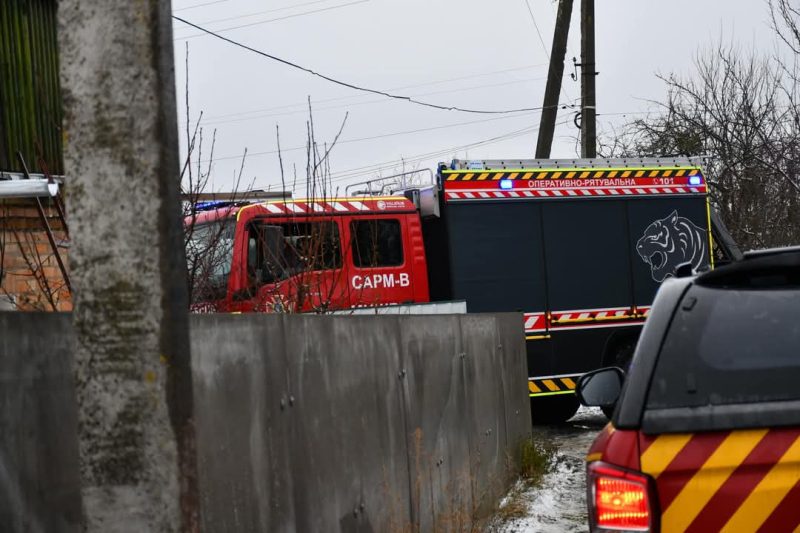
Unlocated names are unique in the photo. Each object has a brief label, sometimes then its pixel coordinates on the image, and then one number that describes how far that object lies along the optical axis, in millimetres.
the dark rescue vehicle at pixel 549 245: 13680
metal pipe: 5090
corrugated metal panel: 8680
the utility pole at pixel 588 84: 22391
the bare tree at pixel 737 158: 26328
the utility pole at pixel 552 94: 21781
